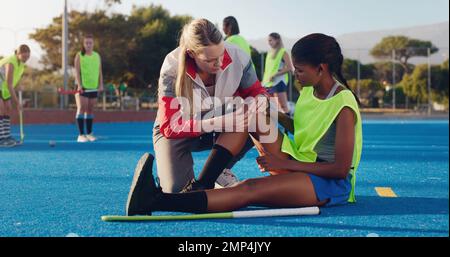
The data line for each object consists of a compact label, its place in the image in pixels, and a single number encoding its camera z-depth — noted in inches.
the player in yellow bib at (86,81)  434.3
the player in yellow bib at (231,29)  346.8
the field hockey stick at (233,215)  136.8
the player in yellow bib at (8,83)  393.7
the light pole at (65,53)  823.1
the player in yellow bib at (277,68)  462.9
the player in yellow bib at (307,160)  139.5
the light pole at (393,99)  2009.1
